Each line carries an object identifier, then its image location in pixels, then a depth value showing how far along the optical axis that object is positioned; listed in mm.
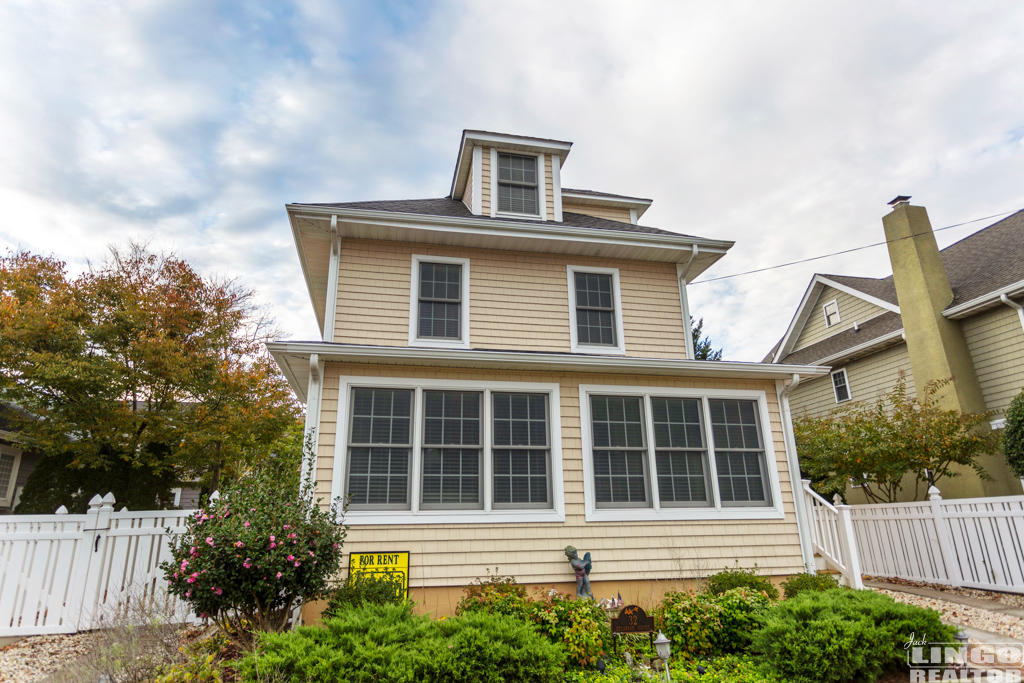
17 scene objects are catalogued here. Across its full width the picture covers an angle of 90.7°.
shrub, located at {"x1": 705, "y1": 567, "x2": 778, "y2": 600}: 6664
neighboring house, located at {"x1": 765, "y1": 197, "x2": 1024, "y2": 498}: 11734
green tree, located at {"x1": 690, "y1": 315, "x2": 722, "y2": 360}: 27606
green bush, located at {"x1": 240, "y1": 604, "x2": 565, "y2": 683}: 4098
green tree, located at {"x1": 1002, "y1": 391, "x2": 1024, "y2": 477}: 9039
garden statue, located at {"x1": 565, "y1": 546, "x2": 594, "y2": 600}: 6574
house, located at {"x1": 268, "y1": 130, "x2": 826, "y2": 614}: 6883
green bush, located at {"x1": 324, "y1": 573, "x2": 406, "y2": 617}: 5574
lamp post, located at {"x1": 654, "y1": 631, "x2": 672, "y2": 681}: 4902
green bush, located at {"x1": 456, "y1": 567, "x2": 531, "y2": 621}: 5809
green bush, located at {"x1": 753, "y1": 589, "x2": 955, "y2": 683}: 4598
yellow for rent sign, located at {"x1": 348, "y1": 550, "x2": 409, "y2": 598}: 6386
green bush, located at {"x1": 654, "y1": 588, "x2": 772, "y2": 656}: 5906
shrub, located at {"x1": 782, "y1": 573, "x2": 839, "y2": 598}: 6738
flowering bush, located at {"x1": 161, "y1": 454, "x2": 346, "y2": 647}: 5047
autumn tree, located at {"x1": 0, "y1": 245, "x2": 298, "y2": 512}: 12023
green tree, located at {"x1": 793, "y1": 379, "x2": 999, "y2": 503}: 10625
